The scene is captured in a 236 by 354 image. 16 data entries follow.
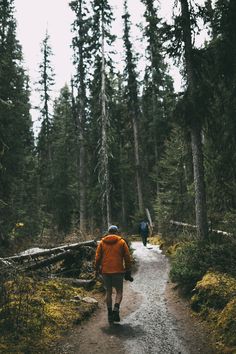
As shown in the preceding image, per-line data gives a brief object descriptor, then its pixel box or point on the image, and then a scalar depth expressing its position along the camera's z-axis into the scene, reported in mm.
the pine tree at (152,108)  36219
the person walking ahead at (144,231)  24000
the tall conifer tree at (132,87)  34062
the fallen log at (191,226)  13125
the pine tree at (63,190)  35219
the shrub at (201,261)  10888
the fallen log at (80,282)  12054
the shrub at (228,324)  6952
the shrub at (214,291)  8859
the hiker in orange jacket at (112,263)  9211
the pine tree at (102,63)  23062
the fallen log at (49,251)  11633
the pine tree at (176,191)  23203
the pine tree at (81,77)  26750
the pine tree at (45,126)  41250
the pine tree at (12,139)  19312
